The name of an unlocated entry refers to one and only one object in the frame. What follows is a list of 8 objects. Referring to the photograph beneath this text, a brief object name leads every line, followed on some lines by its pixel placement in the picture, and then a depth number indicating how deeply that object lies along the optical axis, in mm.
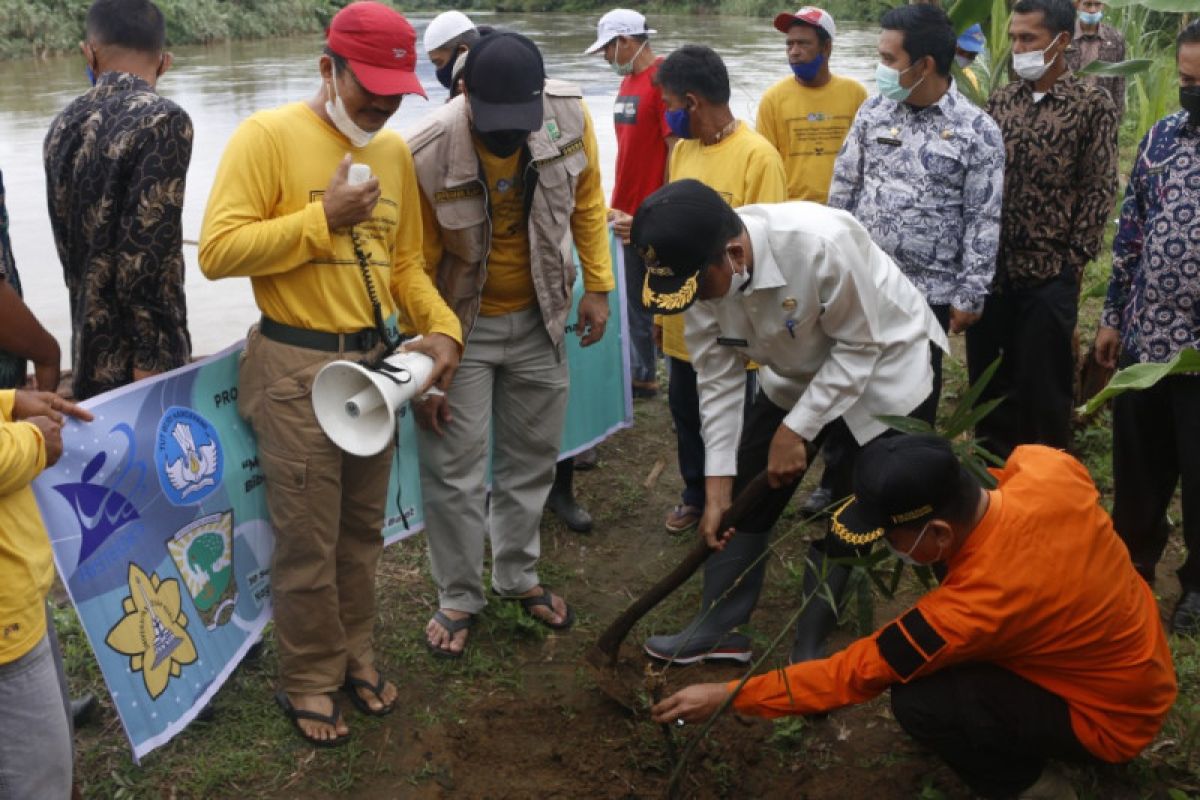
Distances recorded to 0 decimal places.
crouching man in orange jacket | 2314
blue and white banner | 2697
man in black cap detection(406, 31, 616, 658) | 3186
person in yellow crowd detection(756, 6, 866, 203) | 5027
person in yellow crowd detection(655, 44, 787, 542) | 3943
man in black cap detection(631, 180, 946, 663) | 2664
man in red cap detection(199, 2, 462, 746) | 2723
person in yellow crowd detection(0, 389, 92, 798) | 2129
